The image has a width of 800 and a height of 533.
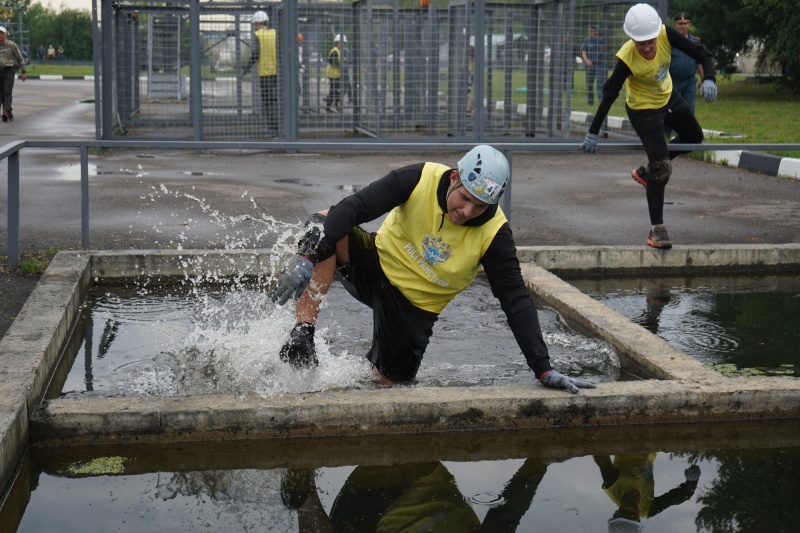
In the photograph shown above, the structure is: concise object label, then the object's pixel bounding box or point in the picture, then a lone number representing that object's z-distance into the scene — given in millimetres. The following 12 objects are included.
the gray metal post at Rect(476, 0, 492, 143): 16406
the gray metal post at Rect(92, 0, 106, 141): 15250
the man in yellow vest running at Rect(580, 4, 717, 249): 8102
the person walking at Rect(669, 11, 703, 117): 10588
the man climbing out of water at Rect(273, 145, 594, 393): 4691
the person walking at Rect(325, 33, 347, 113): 17672
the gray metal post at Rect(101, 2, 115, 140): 15953
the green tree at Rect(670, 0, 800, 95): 23031
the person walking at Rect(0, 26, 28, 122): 20422
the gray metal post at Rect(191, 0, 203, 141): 16125
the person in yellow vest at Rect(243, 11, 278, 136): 16891
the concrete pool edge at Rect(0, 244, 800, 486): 4547
